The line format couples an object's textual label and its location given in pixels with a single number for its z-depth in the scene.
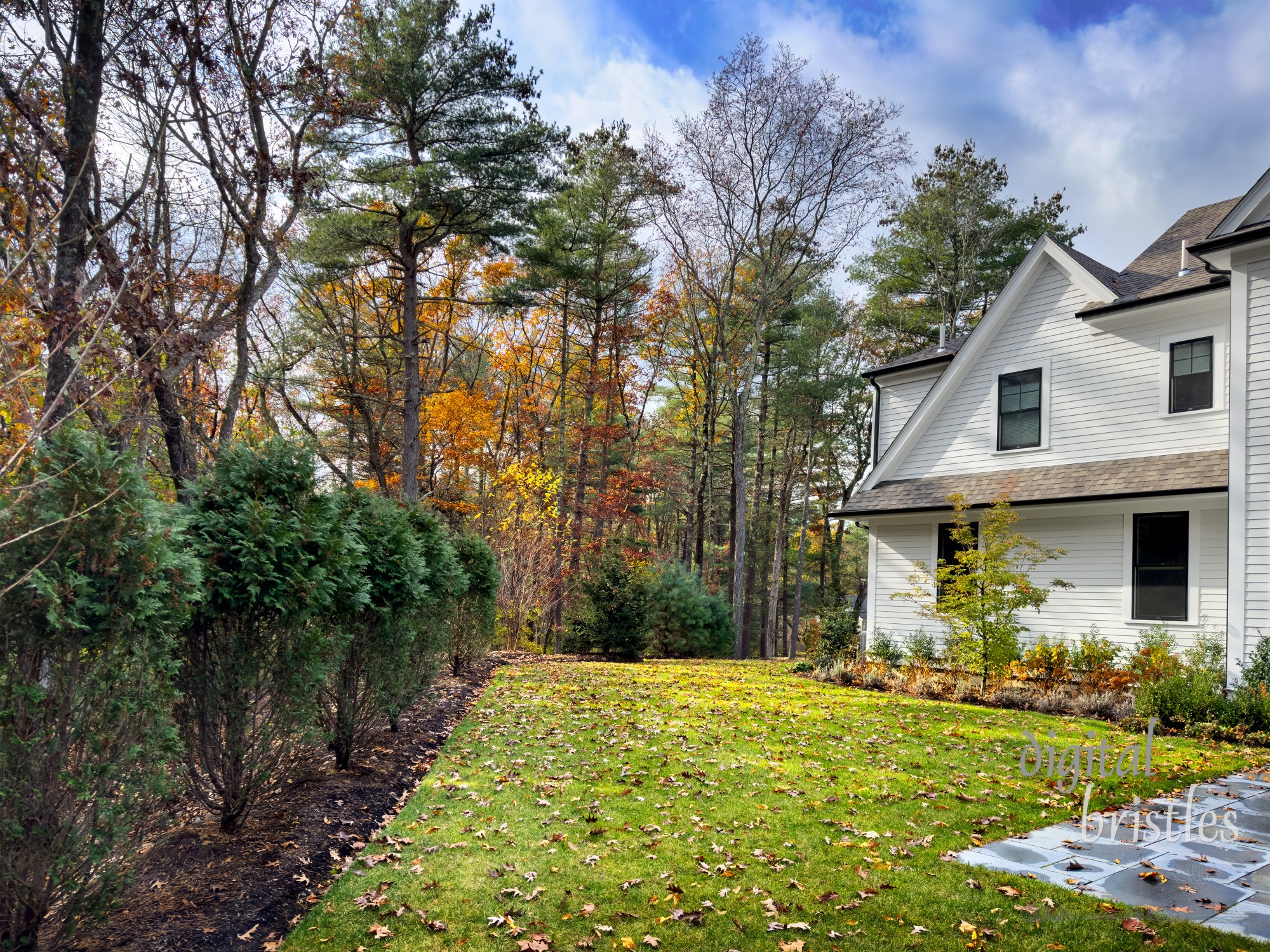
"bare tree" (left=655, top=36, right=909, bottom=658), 20.44
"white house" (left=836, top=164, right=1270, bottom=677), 9.98
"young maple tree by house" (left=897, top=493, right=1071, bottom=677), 11.22
